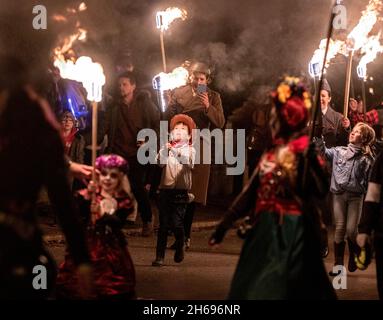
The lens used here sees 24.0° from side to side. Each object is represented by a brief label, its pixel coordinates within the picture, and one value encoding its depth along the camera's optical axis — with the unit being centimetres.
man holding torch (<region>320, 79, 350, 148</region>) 1107
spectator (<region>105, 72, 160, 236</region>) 1212
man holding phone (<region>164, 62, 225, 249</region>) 1173
